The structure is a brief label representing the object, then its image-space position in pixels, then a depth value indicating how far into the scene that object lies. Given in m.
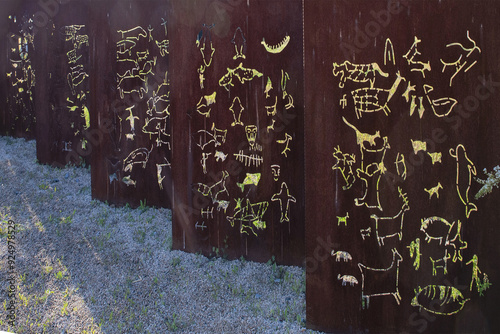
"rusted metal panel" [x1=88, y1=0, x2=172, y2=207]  5.12
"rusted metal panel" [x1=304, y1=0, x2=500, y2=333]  2.78
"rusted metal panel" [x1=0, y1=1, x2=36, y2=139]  7.82
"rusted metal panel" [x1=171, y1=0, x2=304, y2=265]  3.91
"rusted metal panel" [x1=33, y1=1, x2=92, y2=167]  6.34
